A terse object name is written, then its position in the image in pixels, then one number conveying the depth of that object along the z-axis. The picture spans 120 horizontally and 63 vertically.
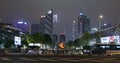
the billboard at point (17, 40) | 100.81
